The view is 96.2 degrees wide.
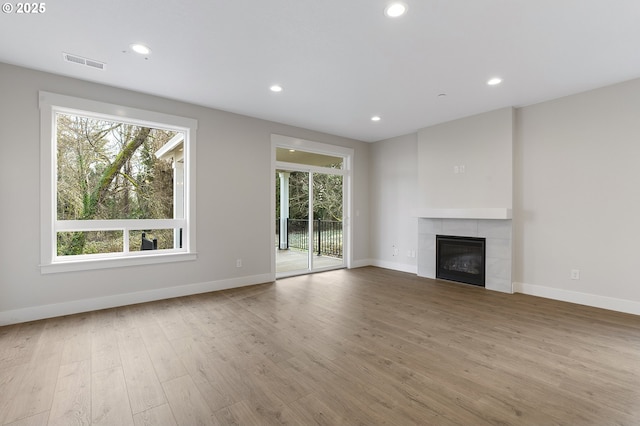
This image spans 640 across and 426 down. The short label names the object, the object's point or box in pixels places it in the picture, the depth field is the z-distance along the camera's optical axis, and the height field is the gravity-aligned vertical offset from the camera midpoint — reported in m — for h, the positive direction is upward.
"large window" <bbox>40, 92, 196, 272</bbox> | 3.43 +0.39
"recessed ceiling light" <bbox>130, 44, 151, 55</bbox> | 2.78 +1.63
